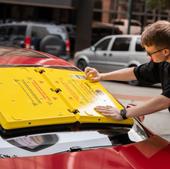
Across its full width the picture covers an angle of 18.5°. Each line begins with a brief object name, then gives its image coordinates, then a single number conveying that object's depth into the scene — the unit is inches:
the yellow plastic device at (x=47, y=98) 110.7
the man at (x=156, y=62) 122.3
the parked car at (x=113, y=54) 669.5
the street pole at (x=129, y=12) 917.2
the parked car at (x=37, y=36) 643.5
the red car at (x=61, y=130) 102.1
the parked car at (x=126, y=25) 1117.1
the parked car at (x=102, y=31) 1099.9
